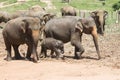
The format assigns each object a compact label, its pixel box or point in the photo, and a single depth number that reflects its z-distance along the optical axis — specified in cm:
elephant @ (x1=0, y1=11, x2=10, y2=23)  3106
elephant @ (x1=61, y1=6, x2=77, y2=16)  3289
